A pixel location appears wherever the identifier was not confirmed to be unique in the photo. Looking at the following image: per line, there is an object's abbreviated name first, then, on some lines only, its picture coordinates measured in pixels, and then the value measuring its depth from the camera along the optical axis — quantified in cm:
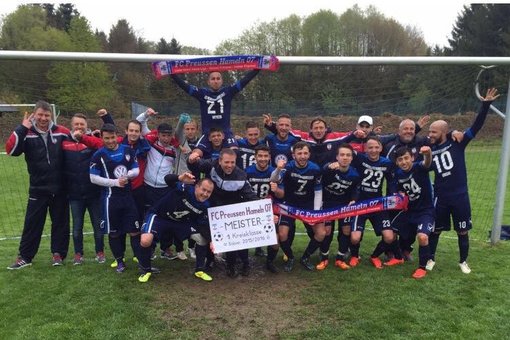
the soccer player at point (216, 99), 611
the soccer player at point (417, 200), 562
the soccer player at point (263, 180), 574
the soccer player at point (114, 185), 547
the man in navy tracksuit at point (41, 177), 561
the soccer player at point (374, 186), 595
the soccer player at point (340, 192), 584
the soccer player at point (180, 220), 543
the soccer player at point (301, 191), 574
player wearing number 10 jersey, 570
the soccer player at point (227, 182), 546
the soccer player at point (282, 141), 634
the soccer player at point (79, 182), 585
